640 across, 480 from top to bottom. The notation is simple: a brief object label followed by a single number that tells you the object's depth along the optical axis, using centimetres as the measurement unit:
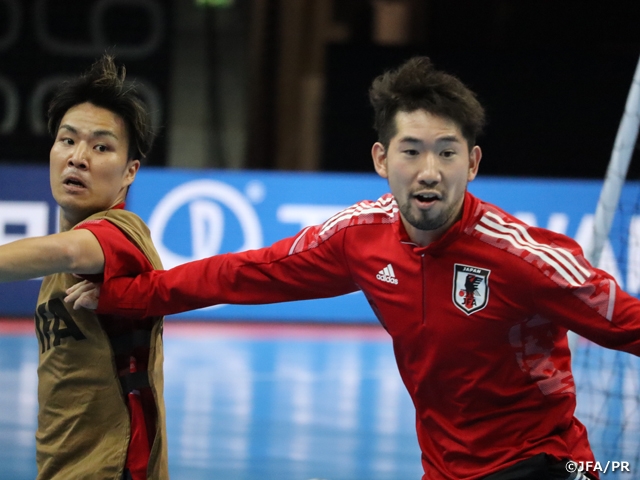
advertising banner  1714
